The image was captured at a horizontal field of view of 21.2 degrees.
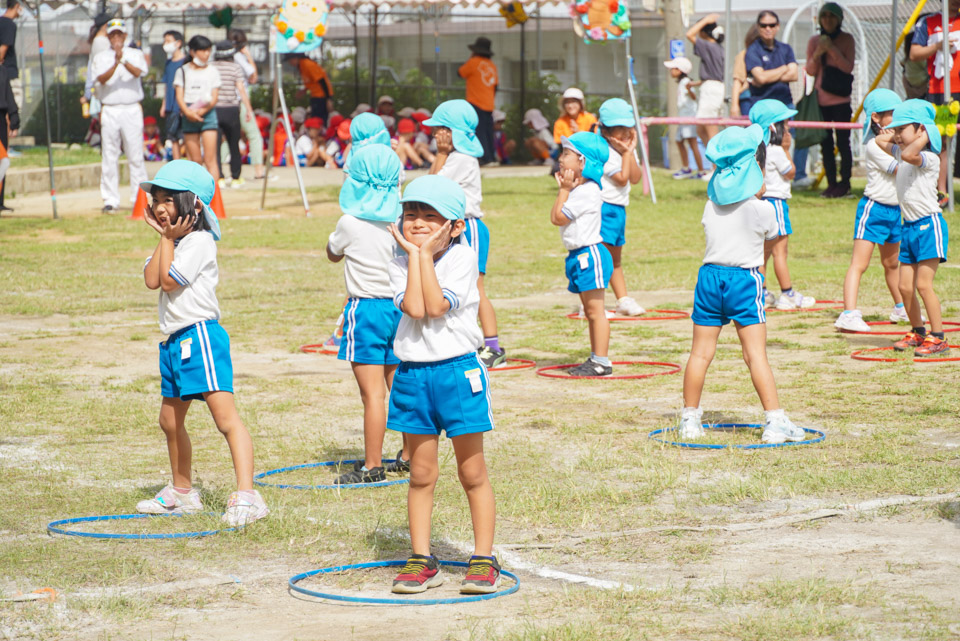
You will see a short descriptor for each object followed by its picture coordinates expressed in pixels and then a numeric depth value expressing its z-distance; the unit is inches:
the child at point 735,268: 523.6
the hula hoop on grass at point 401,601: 344.8
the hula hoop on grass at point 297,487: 459.4
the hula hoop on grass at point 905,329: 747.2
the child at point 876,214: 722.6
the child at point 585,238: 662.6
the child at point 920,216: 676.4
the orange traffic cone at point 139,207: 1295.1
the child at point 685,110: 1734.9
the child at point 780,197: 804.2
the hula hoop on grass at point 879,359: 664.4
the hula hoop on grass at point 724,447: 505.3
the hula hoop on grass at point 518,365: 675.8
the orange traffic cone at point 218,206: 1328.2
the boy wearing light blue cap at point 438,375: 356.5
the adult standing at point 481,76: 1757.2
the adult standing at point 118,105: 1325.1
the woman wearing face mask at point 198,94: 1347.9
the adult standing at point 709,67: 1670.8
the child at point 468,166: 672.8
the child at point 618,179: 744.2
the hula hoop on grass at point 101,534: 399.1
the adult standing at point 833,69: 1446.3
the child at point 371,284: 477.1
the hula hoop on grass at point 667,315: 839.0
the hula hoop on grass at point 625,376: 656.5
